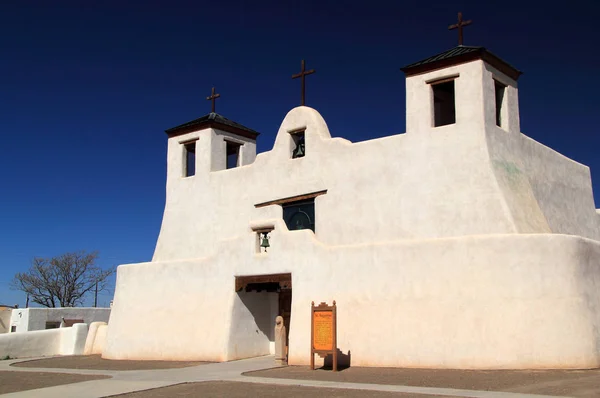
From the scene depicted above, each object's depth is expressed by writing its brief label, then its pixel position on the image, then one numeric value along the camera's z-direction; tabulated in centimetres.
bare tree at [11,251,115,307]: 5569
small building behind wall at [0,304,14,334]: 3681
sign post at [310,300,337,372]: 1484
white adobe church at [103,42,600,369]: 1371
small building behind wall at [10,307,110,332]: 3481
